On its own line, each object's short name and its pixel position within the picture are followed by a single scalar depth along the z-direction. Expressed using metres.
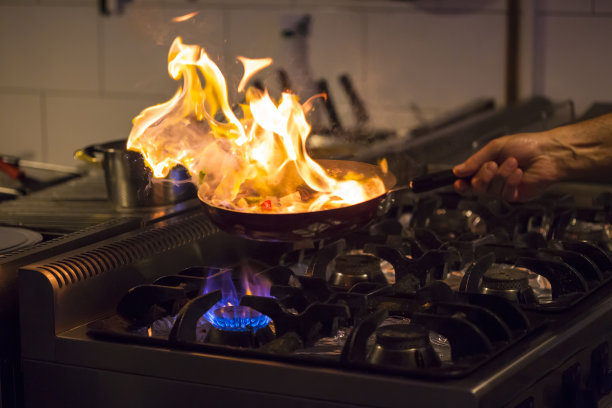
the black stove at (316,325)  1.76
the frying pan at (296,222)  1.95
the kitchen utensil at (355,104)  3.44
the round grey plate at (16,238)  2.02
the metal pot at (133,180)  2.21
